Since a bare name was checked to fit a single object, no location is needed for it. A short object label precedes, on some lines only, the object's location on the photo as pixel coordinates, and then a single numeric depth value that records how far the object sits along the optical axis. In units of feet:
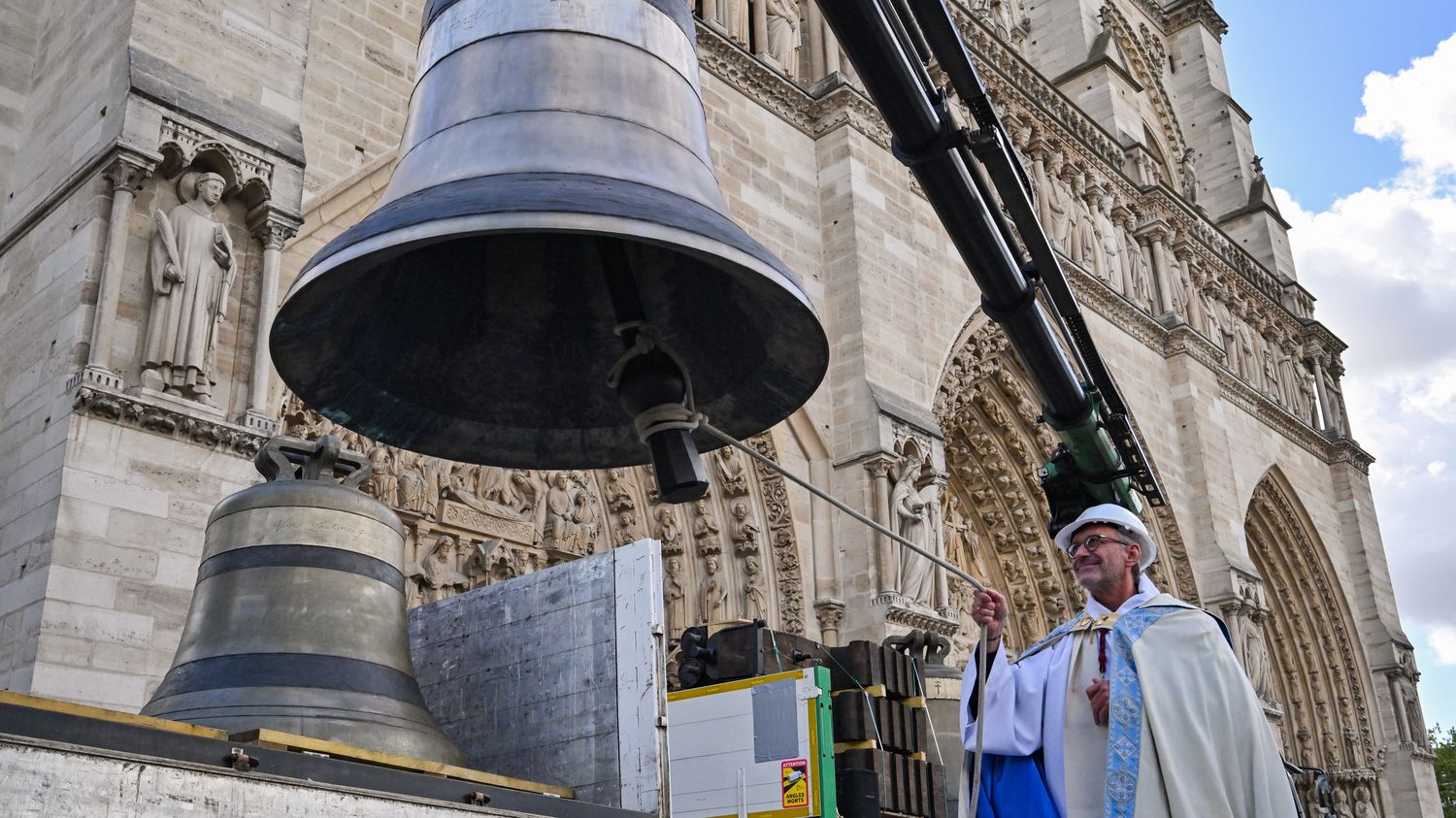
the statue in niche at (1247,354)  66.22
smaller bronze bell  10.04
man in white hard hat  8.70
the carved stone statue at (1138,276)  57.96
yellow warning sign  18.39
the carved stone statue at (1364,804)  62.80
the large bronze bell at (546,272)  8.46
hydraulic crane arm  12.84
